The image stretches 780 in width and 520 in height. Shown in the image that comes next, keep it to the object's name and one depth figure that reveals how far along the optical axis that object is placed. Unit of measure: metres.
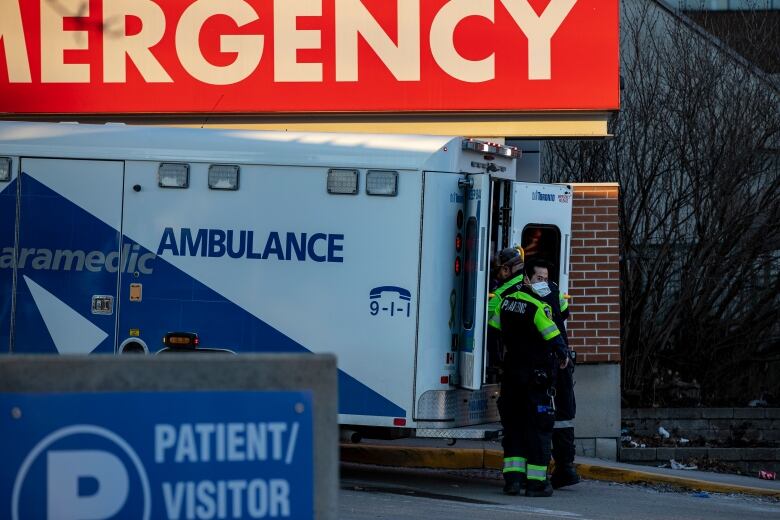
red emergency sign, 24.91
